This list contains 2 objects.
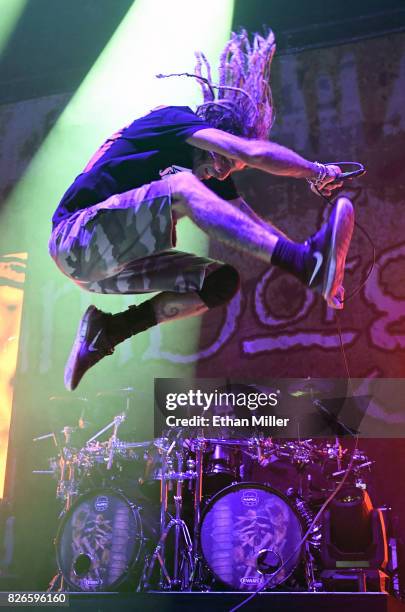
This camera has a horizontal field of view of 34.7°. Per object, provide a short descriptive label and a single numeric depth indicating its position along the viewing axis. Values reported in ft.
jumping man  6.82
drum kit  11.61
